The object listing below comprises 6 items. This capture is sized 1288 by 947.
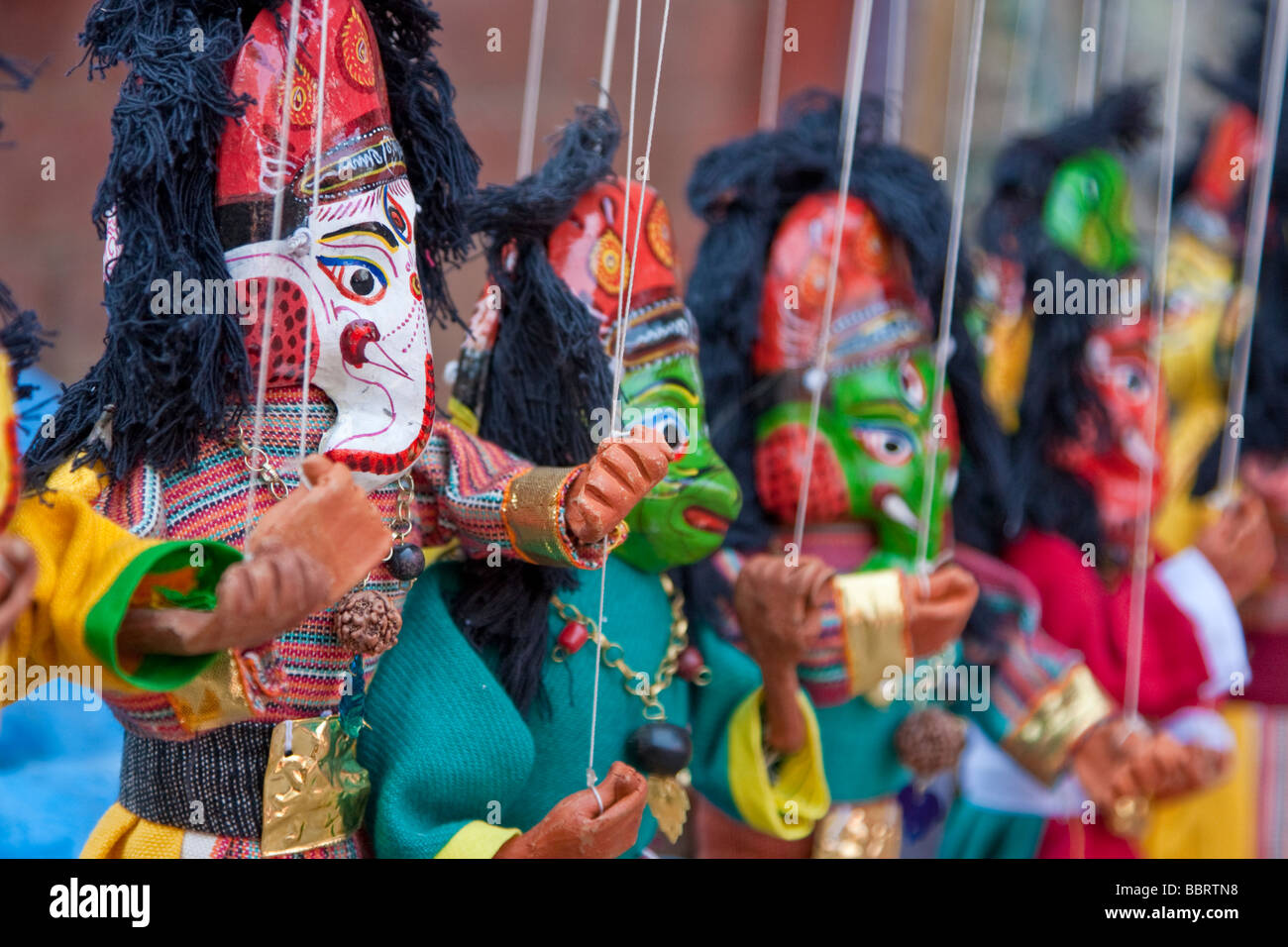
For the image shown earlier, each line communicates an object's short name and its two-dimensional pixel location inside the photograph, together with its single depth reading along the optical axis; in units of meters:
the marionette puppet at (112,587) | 1.27
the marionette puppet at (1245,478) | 1.62
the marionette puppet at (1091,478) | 1.56
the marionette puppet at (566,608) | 1.37
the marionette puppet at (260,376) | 1.32
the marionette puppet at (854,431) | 1.48
